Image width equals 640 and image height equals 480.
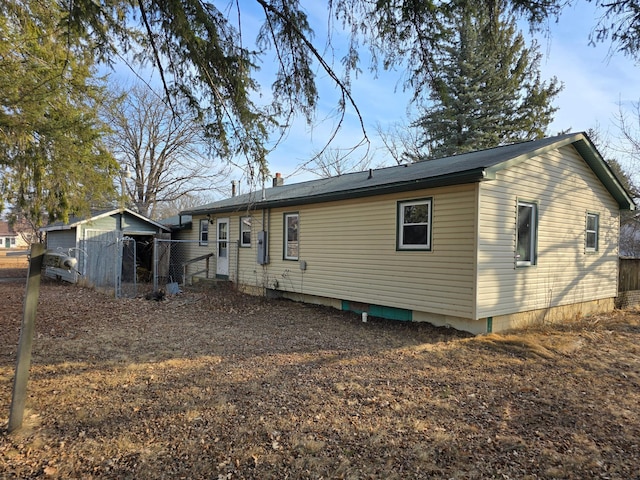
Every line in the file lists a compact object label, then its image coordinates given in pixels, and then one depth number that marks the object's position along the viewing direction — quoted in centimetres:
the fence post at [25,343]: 343
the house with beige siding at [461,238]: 745
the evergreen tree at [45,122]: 546
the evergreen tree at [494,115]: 1769
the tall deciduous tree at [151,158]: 2507
